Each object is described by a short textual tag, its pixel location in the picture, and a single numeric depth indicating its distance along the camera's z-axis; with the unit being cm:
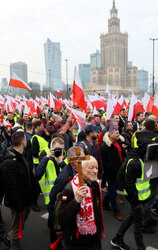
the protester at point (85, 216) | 204
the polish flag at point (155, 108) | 722
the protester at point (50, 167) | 310
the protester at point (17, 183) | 296
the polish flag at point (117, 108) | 800
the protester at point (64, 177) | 248
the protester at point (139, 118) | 749
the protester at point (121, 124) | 764
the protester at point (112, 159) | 420
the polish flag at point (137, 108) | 837
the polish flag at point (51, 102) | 1333
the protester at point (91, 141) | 444
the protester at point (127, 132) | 567
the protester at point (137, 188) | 297
